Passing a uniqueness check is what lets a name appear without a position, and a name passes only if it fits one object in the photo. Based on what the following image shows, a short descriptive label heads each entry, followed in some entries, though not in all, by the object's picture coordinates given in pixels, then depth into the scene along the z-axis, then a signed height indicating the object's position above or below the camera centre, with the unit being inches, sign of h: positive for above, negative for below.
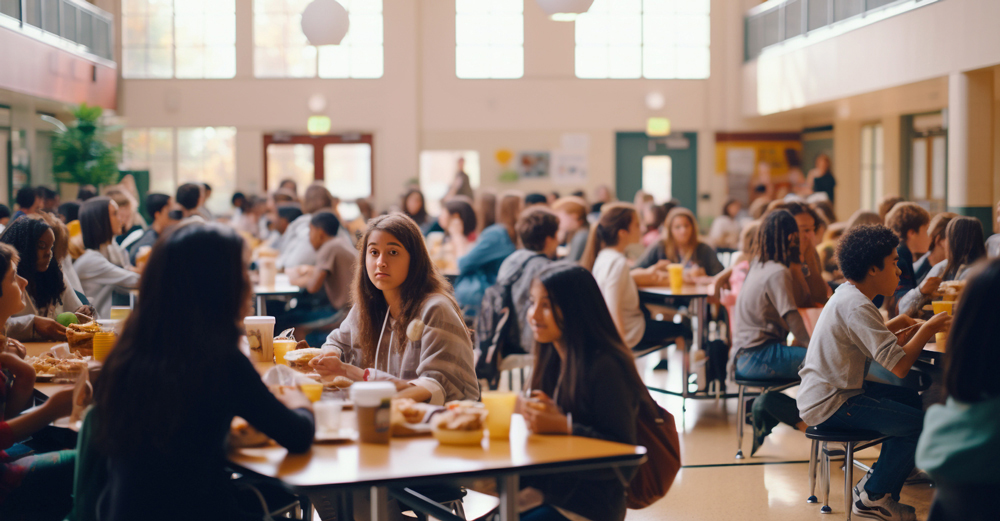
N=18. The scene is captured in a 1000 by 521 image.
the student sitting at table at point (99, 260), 201.2 -10.5
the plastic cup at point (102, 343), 126.1 -18.6
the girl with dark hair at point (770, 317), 170.9 -20.6
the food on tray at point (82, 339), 133.6 -19.0
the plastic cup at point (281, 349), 126.7 -19.5
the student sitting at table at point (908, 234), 183.8 -4.6
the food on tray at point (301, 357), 117.9 -19.3
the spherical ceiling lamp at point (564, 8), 201.6 +47.7
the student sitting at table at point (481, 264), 236.5 -13.8
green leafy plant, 437.7 +31.1
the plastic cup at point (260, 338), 125.9 -17.8
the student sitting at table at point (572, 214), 286.5 -0.2
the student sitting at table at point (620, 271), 208.1 -13.7
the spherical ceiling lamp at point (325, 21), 223.4 +49.2
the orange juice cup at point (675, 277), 218.2 -15.9
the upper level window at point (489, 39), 572.4 +114.1
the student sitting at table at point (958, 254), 161.3 -7.6
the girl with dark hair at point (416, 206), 367.2 +3.2
